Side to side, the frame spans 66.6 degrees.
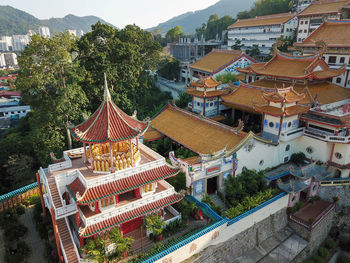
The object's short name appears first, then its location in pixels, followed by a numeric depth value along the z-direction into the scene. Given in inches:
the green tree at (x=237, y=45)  2390.5
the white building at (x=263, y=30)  2036.2
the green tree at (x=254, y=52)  2054.6
